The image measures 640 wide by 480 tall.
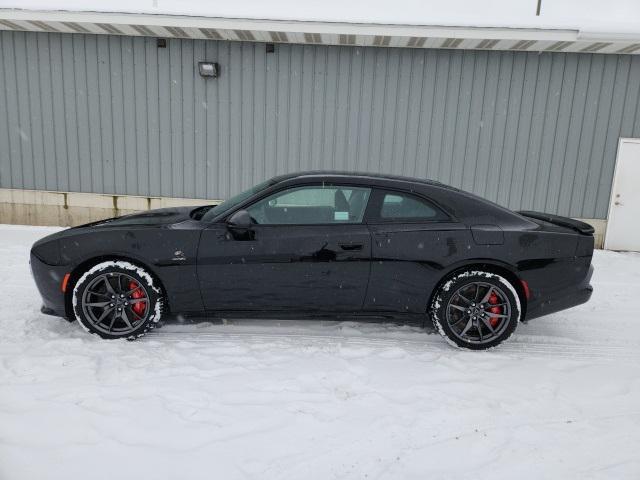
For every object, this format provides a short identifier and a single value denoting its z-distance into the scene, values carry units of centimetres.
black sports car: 422
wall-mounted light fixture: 820
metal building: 824
